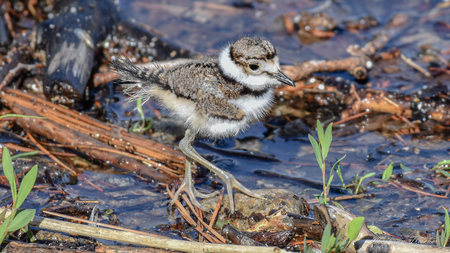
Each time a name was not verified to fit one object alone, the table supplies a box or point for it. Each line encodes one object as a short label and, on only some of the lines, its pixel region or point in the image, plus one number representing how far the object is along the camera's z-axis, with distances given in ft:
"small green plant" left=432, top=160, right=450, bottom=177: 25.22
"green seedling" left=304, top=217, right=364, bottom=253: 17.42
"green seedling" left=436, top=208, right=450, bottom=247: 19.22
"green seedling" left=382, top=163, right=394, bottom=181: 25.22
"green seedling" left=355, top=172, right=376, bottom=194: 24.52
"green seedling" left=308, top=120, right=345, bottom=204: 21.75
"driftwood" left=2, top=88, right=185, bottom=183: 27.04
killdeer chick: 23.15
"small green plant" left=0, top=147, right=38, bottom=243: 17.83
